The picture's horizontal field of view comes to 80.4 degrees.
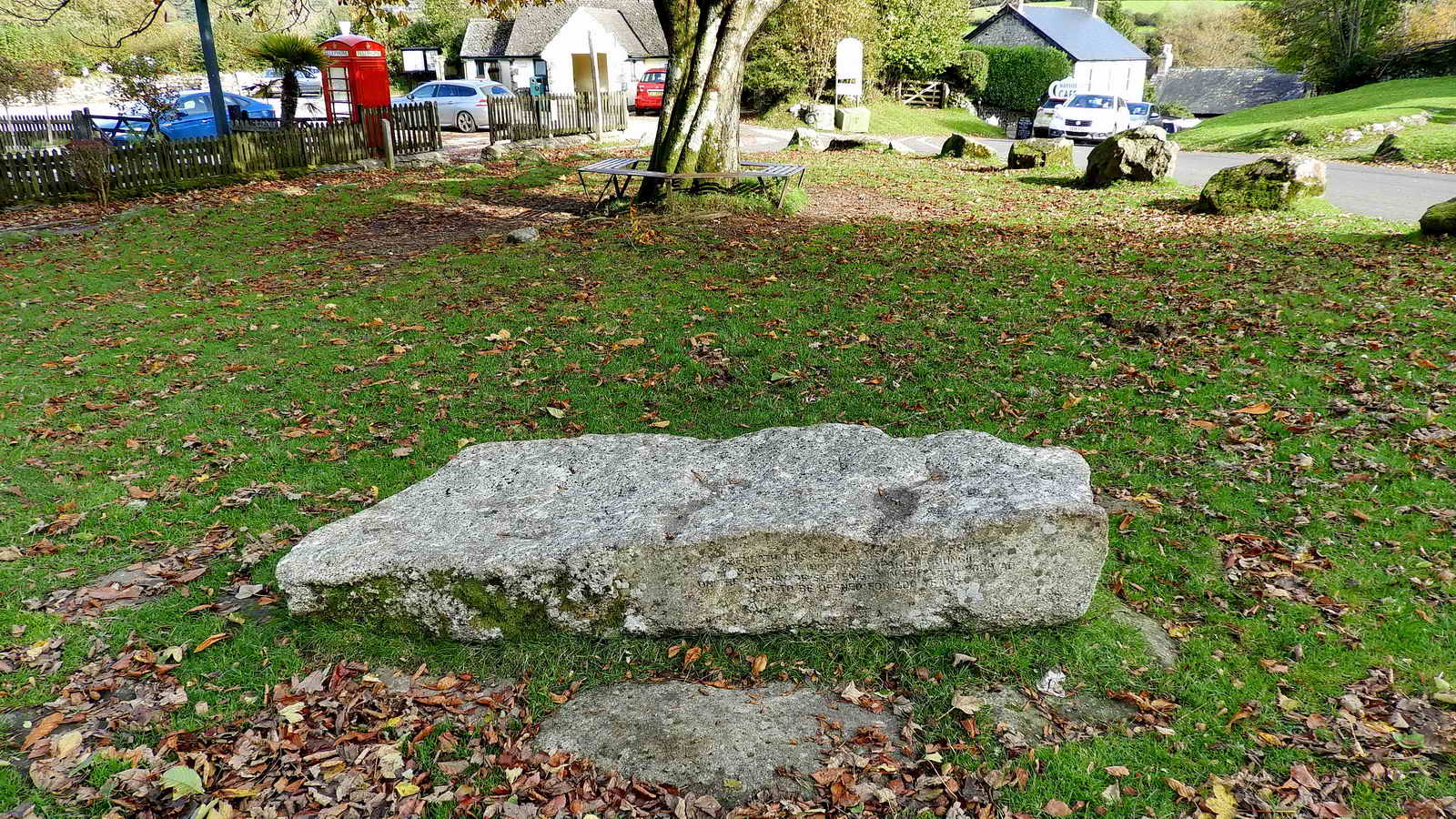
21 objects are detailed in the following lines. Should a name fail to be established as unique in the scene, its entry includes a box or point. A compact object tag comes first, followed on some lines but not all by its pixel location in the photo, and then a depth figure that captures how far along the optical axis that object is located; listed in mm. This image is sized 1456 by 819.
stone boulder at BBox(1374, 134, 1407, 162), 20281
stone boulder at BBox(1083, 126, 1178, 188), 16656
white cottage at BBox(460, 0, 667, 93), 44750
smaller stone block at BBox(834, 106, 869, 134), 31797
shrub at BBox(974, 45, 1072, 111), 44406
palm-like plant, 21938
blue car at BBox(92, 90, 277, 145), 23595
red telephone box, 22812
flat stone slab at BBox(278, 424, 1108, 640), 3857
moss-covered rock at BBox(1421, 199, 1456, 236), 10406
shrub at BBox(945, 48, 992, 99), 43125
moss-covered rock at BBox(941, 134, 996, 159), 22406
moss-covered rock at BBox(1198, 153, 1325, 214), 13516
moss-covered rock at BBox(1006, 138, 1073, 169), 19844
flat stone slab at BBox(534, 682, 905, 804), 3344
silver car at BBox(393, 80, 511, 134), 32031
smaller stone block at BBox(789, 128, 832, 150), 25641
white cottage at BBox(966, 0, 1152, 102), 49062
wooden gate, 42844
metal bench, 13289
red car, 38219
